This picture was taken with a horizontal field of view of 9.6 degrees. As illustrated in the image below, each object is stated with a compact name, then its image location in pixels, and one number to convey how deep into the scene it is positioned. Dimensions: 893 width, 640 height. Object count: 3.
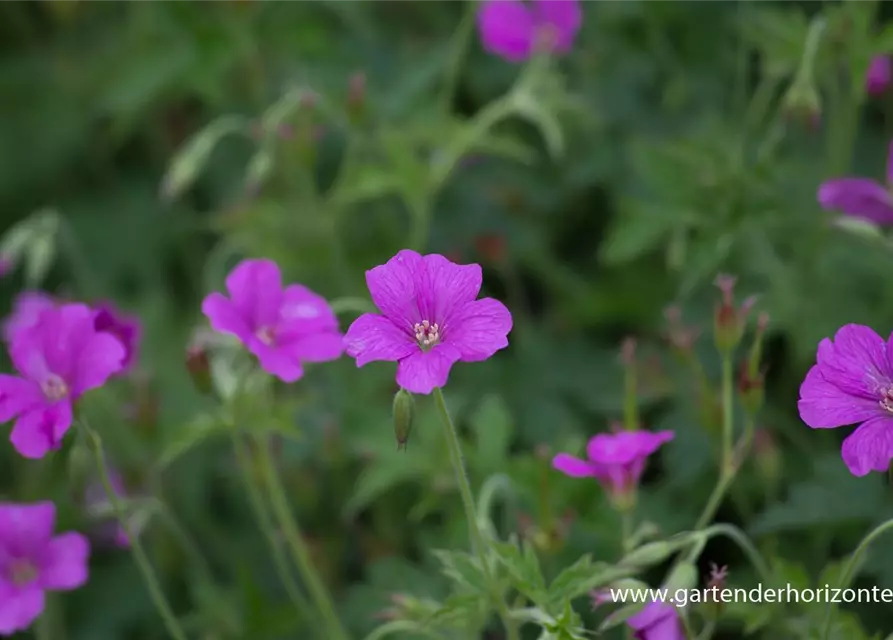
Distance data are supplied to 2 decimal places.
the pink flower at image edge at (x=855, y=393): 1.09
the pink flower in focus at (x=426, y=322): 1.09
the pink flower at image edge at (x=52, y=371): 1.12
